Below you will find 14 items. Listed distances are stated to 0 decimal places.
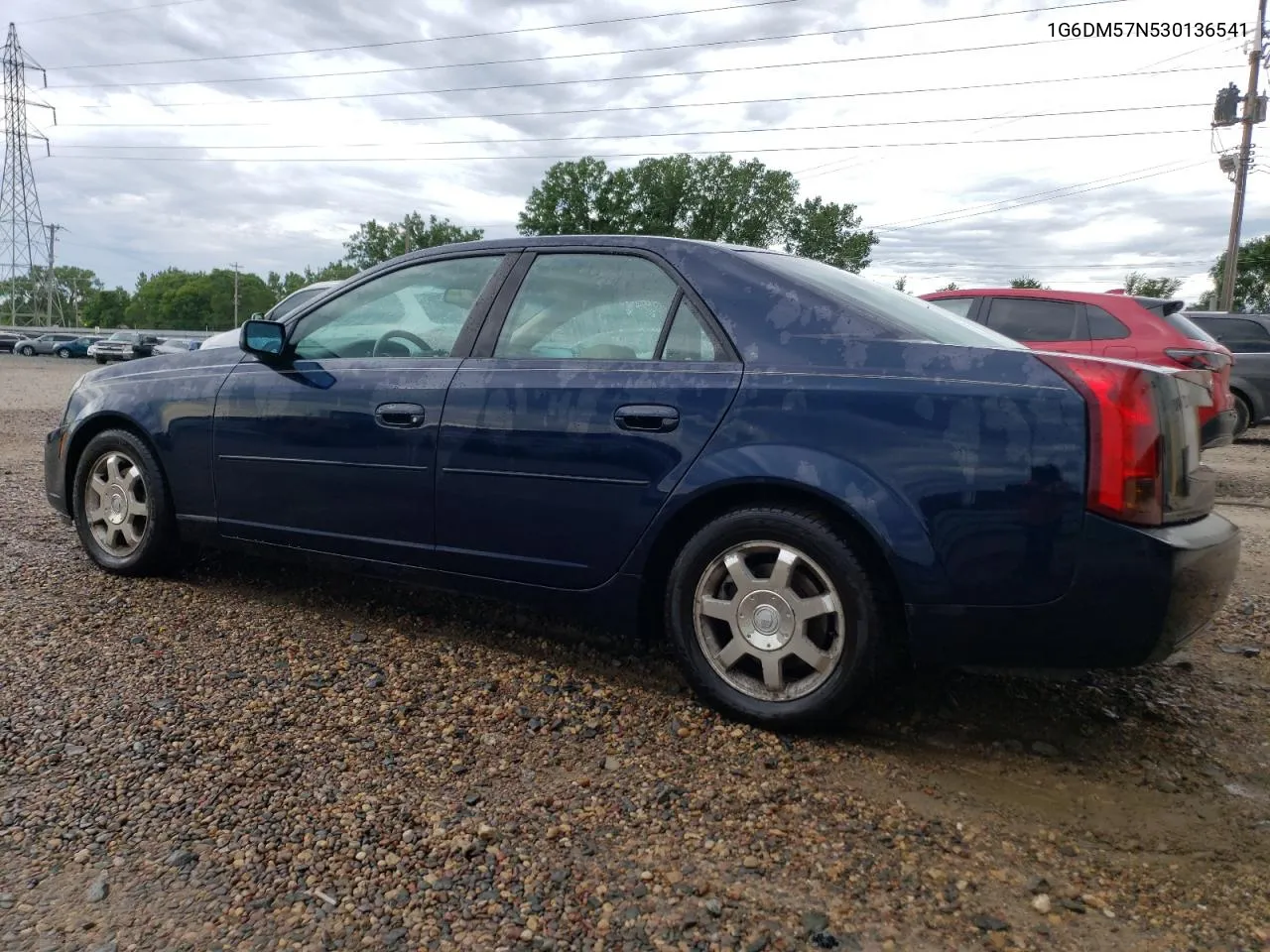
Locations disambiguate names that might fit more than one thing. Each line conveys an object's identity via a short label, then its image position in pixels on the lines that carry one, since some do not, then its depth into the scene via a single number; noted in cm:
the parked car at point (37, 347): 5503
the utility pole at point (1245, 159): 2573
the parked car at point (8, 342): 5826
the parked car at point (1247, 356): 1177
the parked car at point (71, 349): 5362
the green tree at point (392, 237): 8781
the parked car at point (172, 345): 4082
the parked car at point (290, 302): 981
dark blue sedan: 252
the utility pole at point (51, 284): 7838
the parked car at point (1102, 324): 788
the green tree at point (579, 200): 6462
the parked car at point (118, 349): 4422
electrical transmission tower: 5831
